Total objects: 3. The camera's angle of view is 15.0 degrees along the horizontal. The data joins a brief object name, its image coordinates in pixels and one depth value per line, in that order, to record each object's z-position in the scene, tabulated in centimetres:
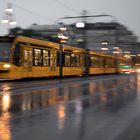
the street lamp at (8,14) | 6425
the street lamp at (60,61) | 4714
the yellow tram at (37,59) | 3756
